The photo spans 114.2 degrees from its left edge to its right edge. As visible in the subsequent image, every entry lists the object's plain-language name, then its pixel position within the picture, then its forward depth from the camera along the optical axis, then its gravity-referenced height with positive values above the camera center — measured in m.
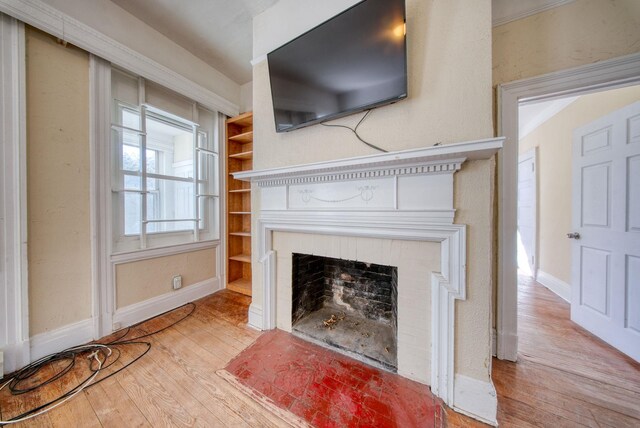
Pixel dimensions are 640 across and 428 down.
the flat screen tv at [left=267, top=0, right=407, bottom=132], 1.21 +0.97
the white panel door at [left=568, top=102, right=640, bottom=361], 1.49 -0.15
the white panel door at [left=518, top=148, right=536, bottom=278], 3.14 -0.03
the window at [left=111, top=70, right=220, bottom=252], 1.89 +0.46
